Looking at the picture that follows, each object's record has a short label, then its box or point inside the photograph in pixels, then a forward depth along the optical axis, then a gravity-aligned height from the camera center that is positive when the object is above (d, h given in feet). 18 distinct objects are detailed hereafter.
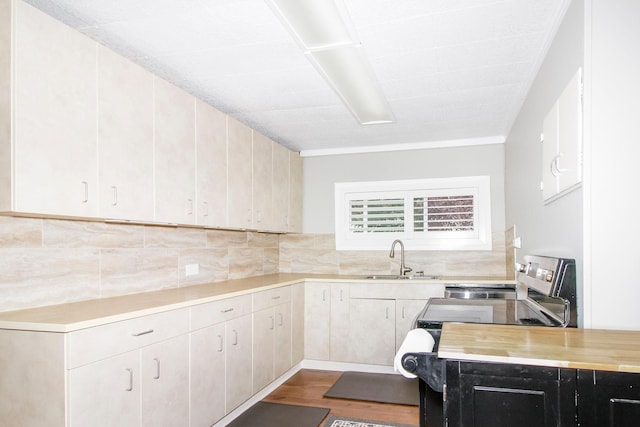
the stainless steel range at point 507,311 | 4.67 -1.49
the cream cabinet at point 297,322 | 13.47 -3.31
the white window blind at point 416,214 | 15.03 +0.00
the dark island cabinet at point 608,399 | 3.91 -1.62
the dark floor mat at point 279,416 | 9.99 -4.64
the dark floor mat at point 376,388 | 11.58 -4.75
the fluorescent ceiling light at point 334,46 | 6.59 +2.92
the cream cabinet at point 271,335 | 11.23 -3.22
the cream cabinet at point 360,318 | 13.55 -3.18
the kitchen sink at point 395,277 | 14.10 -2.05
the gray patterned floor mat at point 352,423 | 9.86 -4.60
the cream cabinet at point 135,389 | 6.24 -2.70
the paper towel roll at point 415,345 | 4.87 -1.50
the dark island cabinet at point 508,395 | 4.09 -1.71
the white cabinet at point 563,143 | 5.80 +1.01
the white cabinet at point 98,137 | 6.11 +1.33
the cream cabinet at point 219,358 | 8.73 -3.03
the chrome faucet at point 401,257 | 14.92 -1.45
